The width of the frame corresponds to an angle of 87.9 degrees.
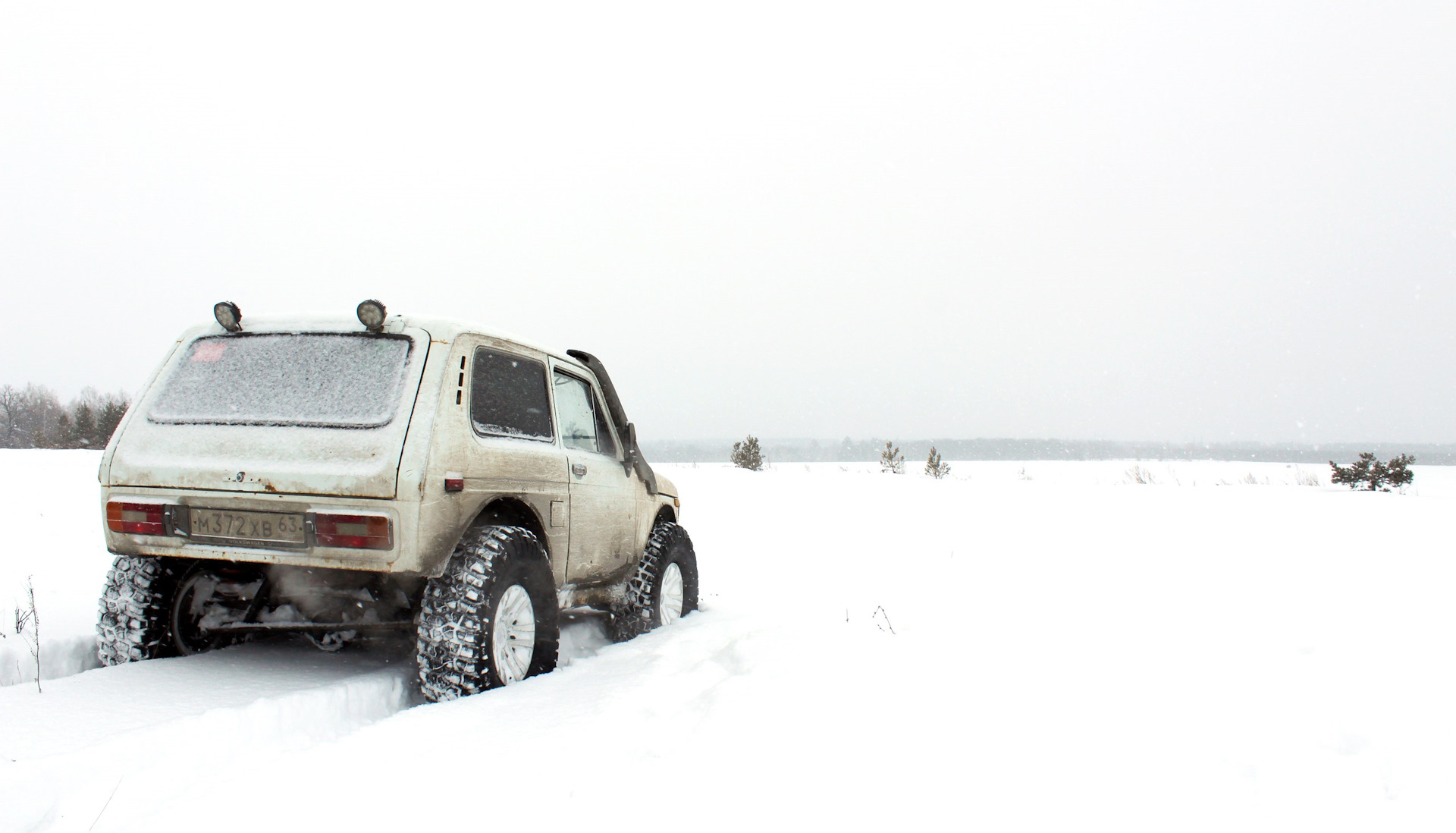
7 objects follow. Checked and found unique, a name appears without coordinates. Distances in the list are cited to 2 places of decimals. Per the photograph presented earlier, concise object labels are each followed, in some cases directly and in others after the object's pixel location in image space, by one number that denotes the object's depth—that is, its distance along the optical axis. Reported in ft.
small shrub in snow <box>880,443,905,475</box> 81.92
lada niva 10.74
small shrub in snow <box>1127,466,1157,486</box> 66.13
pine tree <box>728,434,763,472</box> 84.53
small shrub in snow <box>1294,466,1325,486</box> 63.46
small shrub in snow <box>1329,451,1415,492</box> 52.08
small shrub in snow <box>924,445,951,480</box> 76.95
